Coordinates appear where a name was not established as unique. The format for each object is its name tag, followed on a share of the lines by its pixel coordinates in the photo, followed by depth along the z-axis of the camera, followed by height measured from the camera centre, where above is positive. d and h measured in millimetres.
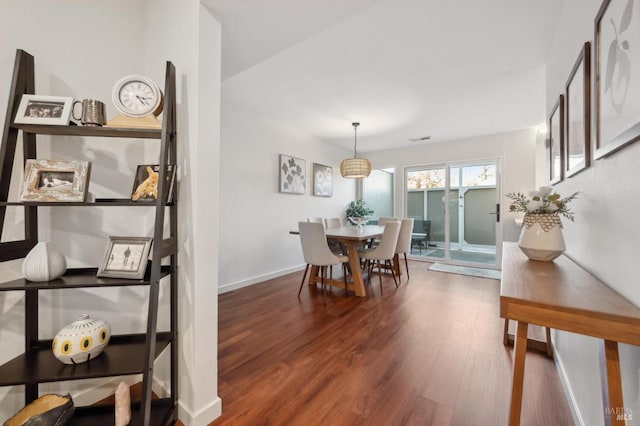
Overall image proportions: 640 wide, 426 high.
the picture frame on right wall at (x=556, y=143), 1683 +530
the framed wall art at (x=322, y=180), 4988 +673
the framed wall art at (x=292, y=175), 4238 +674
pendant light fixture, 4086 +741
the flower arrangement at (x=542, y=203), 1280 +60
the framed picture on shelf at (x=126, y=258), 1122 -212
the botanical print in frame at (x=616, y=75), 774 +496
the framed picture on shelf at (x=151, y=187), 1182 +118
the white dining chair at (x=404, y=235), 3891 -332
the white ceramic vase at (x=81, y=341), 1034 -551
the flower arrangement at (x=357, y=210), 5938 +77
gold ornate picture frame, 1026 +127
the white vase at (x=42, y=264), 1036 -220
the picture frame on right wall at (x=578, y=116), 1188 +523
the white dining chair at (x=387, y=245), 3322 -423
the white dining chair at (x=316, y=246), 3027 -415
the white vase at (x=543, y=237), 1253 -116
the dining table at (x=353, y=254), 3205 -543
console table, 685 -287
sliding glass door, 4855 +62
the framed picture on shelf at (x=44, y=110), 1018 +417
